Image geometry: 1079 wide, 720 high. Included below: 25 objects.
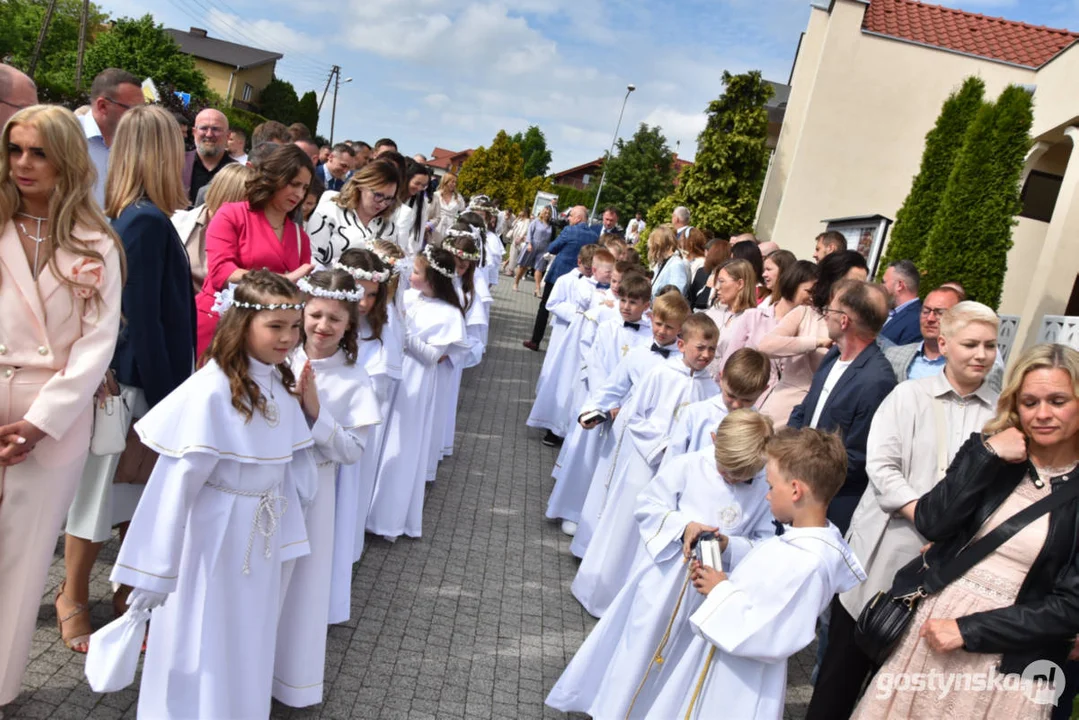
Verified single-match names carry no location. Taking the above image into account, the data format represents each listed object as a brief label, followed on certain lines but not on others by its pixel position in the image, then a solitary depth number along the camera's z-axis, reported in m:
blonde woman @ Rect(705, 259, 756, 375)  7.05
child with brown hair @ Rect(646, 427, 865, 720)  3.18
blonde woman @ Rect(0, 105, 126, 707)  3.42
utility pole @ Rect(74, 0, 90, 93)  39.92
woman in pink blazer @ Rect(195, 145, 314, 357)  5.01
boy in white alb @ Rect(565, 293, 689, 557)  6.27
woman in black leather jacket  3.12
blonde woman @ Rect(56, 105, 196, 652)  4.07
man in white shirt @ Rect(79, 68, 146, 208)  5.70
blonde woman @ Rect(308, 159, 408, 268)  6.37
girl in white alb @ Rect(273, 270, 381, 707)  4.03
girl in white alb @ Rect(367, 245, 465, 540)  6.29
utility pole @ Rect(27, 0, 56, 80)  42.19
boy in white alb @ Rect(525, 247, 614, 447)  9.78
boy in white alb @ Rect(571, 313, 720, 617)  5.60
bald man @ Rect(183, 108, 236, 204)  7.07
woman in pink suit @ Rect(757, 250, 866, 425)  5.90
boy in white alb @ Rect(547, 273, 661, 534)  7.25
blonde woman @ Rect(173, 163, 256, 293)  5.33
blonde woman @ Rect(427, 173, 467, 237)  13.01
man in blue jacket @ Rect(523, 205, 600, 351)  13.74
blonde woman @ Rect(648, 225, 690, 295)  10.05
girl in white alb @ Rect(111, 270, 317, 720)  3.29
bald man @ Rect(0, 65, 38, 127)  4.99
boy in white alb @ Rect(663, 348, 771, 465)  4.75
